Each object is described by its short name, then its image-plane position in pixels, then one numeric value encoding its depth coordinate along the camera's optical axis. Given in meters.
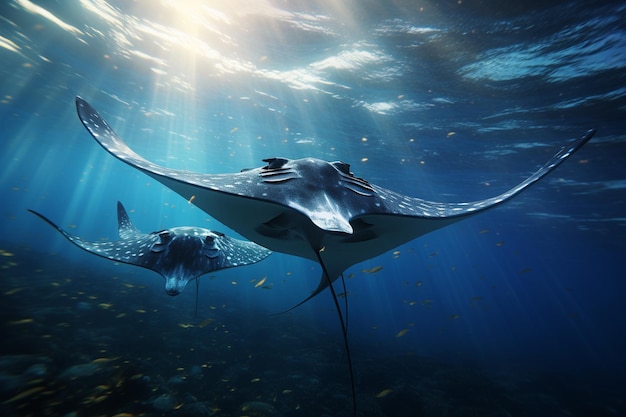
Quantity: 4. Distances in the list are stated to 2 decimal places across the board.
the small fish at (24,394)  4.75
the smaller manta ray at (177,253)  4.51
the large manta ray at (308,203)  2.41
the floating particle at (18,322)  7.53
